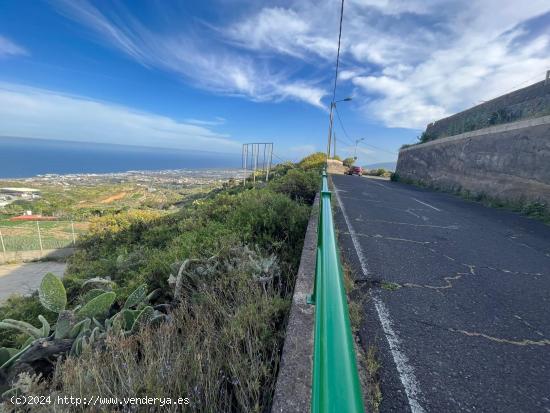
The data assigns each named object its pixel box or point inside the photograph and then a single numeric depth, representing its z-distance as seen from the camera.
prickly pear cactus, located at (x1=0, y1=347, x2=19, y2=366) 2.89
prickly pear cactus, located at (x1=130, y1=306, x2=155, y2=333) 3.07
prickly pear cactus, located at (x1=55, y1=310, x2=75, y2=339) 3.16
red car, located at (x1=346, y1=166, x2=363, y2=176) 37.34
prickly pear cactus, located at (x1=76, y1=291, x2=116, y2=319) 3.45
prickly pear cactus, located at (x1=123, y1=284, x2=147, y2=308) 3.64
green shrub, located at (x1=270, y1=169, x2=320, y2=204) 9.02
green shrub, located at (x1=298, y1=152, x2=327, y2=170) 23.91
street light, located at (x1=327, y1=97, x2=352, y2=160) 28.41
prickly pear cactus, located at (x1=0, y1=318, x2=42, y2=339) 3.43
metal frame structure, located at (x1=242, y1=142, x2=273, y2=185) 25.26
